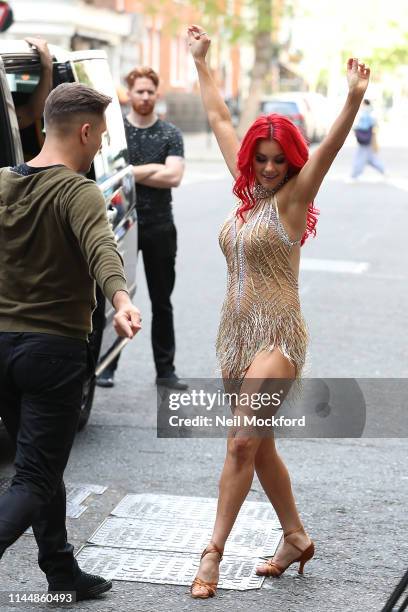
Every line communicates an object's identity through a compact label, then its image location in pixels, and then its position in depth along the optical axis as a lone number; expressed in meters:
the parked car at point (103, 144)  5.55
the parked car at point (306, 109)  41.09
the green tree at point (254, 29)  41.19
